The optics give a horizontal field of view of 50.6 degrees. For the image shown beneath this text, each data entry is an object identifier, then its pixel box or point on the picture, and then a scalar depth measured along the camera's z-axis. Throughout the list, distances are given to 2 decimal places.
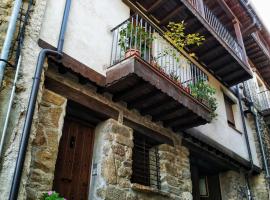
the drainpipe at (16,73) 3.10
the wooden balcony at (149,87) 4.84
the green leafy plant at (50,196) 3.38
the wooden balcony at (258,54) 11.98
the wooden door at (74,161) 4.44
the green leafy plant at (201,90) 6.57
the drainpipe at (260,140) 9.86
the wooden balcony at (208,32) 7.61
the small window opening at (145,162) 5.57
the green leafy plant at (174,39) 6.45
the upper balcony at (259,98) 11.51
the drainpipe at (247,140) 8.99
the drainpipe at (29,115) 2.99
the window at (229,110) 9.59
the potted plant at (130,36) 5.57
